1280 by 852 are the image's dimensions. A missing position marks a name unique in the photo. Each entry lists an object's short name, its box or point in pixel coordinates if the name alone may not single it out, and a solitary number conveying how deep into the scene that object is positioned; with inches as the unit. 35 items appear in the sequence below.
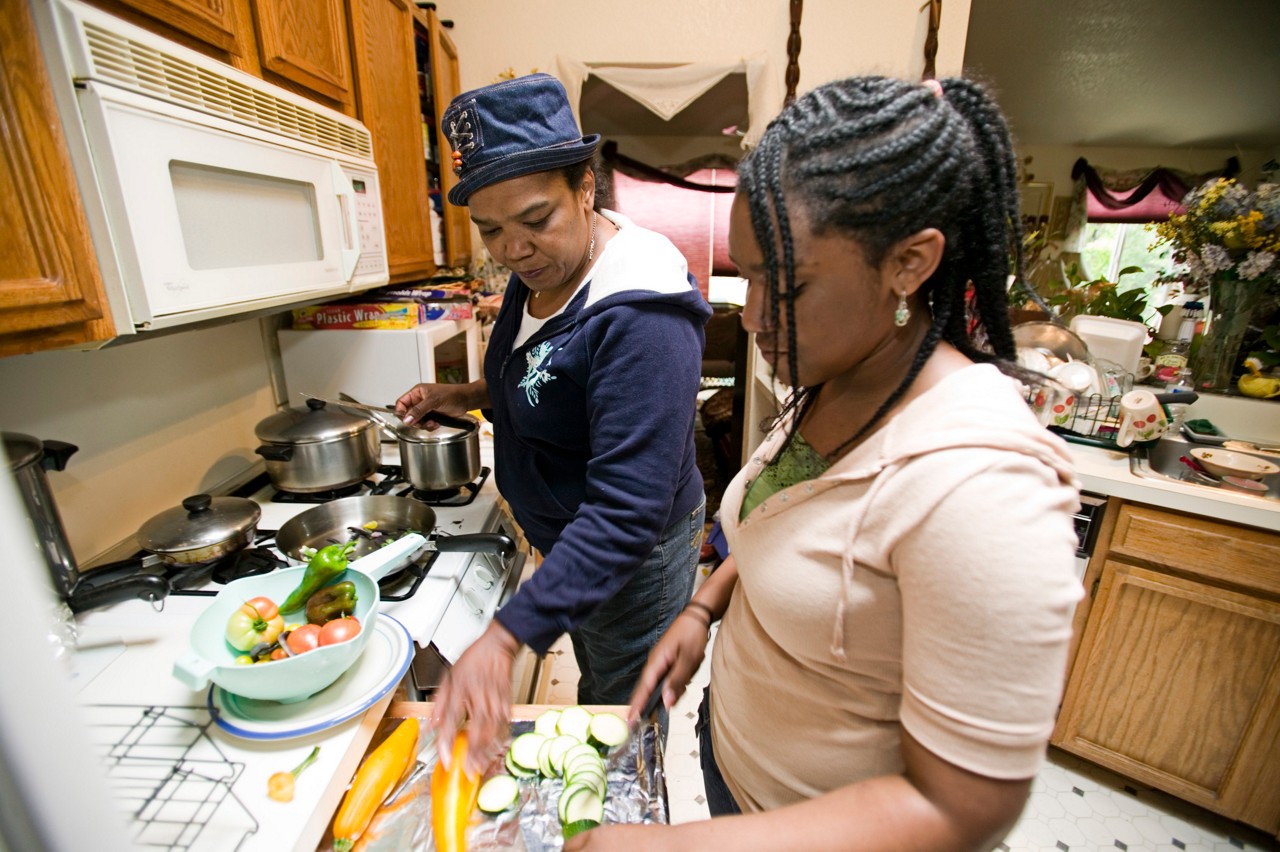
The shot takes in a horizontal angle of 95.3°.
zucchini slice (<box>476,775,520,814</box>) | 29.1
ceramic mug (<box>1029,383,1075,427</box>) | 63.4
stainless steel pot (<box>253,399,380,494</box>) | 54.4
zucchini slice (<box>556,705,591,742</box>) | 32.2
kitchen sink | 56.1
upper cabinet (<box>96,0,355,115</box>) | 35.9
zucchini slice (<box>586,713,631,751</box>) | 31.5
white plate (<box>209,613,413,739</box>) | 29.4
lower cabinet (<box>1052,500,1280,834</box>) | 54.1
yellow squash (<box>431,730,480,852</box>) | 27.6
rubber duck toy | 65.8
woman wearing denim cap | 31.1
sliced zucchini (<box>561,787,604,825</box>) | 27.5
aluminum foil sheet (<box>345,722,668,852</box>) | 28.4
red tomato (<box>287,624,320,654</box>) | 30.6
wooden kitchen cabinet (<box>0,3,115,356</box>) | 26.7
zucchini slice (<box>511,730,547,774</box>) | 31.0
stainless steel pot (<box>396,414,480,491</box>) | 56.1
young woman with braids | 16.3
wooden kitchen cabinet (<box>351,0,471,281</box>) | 62.5
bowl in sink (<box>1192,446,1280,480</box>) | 53.7
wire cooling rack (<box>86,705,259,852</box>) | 25.2
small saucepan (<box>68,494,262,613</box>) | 36.6
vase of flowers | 61.2
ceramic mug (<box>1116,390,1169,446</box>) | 59.4
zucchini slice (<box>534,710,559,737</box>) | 32.6
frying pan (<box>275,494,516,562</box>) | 47.3
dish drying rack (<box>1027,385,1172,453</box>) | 65.8
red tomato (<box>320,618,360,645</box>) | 31.0
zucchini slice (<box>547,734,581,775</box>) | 30.6
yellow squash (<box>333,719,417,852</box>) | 28.3
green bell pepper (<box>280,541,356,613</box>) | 34.8
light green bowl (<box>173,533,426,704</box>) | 27.8
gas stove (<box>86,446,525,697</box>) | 41.5
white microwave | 30.2
